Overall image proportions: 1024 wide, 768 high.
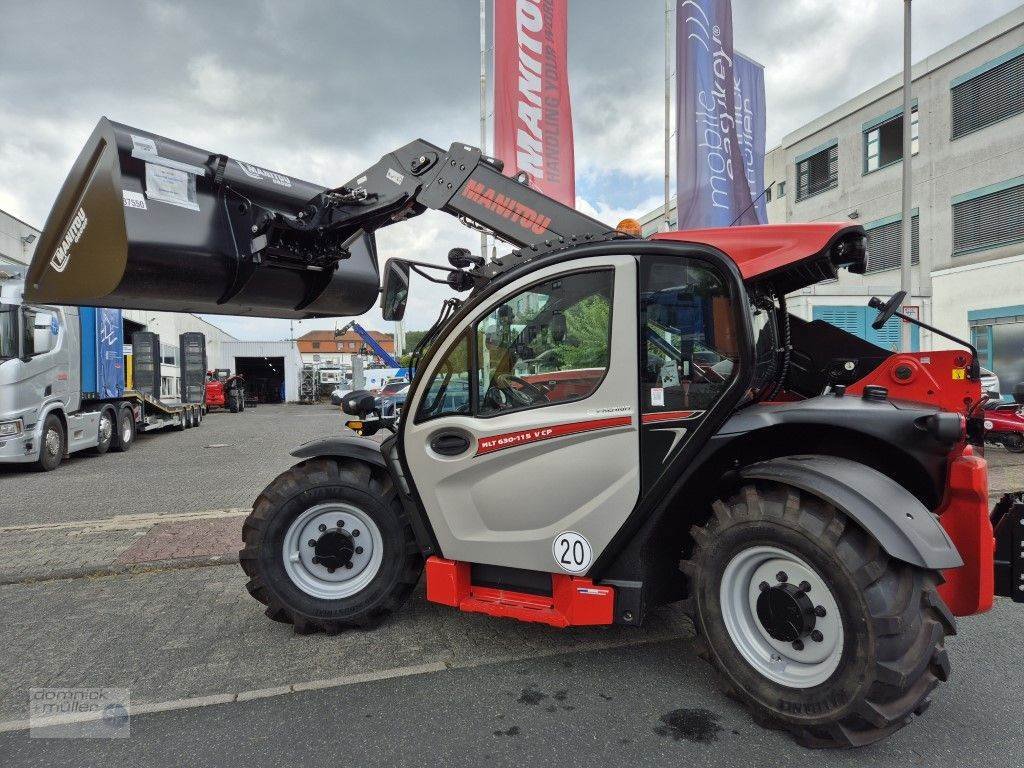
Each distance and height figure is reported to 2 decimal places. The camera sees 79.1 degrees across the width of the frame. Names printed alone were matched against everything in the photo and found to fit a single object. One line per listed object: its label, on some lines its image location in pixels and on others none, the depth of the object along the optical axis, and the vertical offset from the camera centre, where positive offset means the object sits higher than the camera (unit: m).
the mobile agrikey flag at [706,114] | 13.30 +5.69
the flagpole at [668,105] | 15.93 +7.15
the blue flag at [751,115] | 14.62 +6.27
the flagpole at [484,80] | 15.73 +7.66
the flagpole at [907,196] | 12.63 +3.81
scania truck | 9.86 -0.08
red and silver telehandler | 2.59 -0.42
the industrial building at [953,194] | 17.86 +5.98
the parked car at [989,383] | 12.05 -0.14
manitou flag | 13.19 +6.12
